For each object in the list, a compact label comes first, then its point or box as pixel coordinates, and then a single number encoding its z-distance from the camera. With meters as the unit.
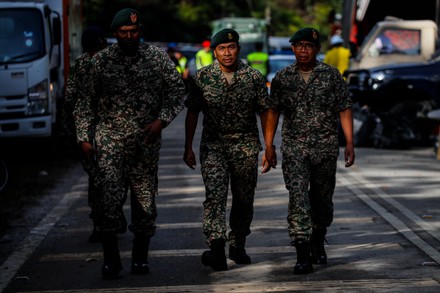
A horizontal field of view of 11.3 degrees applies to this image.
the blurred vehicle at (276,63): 60.74
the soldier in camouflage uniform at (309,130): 15.85
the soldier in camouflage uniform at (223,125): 15.87
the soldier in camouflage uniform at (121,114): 15.38
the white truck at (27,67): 32.36
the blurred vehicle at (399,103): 36.32
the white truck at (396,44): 39.08
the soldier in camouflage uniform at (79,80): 17.73
